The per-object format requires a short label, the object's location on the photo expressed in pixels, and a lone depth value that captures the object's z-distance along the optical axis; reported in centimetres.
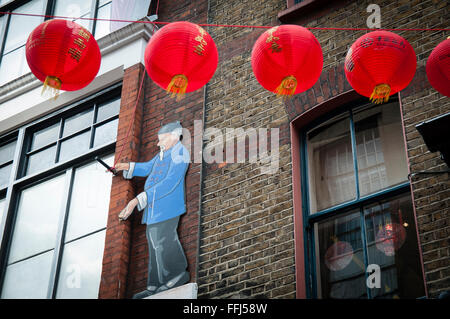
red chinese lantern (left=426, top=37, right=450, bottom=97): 601
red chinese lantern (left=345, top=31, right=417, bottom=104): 607
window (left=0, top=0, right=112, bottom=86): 1120
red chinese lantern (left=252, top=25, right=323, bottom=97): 618
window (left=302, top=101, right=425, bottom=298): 661
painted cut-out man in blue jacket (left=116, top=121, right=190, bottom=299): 779
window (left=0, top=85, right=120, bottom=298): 880
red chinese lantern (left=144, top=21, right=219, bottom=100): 628
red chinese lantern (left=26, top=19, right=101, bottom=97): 656
